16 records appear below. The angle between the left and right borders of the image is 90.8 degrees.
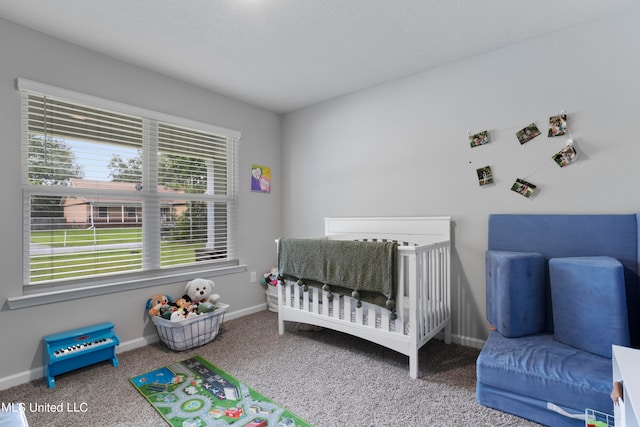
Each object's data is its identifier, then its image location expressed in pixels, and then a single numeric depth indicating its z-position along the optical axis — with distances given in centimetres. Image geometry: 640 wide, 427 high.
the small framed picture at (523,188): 213
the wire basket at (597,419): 129
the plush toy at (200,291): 267
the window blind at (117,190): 206
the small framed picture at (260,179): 334
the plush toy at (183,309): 235
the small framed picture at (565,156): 199
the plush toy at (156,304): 243
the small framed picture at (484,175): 229
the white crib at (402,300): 197
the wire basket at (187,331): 233
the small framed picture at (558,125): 201
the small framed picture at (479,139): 230
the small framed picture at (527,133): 212
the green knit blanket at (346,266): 203
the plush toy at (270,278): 331
